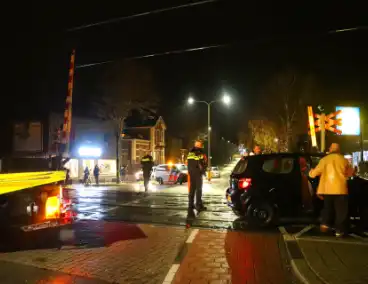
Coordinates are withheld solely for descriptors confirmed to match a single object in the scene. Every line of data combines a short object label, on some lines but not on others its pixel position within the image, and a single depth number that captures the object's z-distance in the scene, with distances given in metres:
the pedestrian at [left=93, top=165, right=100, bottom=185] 30.17
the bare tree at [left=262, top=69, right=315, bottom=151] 39.47
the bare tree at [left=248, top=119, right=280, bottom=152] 51.97
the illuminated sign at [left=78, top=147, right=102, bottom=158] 36.97
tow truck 5.71
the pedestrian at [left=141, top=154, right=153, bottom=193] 16.72
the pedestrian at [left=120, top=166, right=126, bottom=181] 38.84
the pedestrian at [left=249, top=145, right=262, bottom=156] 12.46
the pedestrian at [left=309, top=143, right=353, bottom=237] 7.26
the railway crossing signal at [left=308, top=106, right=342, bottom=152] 14.70
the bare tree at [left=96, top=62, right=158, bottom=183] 38.06
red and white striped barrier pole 10.70
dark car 8.48
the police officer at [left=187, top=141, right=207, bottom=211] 10.09
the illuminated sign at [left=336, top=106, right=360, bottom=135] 20.14
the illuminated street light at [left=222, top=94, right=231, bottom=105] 30.31
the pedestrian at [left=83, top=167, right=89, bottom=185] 30.03
